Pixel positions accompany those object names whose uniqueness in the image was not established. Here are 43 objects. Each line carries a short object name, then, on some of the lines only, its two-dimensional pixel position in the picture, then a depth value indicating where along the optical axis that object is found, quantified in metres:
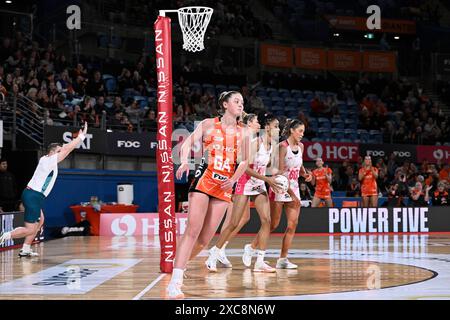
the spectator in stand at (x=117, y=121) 25.80
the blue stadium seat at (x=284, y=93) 32.58
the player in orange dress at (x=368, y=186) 23.64
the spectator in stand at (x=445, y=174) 28.21
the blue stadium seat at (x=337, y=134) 30.42
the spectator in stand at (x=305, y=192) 25.69
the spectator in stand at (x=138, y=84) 28.41
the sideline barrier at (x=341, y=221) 23.05
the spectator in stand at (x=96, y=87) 26.64
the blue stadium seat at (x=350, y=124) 32.04
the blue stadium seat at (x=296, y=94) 32.88
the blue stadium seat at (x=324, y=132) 30.19
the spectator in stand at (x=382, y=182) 27.88
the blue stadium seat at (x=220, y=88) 31.04
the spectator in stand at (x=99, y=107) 25.71
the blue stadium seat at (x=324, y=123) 31.11
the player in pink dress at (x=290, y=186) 12.27
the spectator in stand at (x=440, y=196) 26.02
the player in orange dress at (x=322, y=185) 23.83
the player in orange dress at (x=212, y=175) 8.51
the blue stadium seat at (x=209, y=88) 30.55
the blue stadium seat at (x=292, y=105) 31.78
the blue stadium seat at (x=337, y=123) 31.58
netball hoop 11.53
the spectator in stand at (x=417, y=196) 25.58
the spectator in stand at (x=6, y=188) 21.11
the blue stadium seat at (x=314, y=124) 30.83
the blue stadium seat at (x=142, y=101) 27.67
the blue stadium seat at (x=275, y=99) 31.66
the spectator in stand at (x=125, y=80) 28.34
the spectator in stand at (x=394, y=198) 26.03
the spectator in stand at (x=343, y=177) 27.55
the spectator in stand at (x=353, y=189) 26.72
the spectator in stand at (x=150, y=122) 26.43
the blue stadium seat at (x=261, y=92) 32.03
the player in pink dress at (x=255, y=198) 11.98
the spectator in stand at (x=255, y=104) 29.11
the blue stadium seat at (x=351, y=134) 30.81
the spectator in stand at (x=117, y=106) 26.14
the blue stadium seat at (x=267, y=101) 31.38
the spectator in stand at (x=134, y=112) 26.27
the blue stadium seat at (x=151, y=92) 28.65
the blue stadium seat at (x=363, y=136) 31.09
